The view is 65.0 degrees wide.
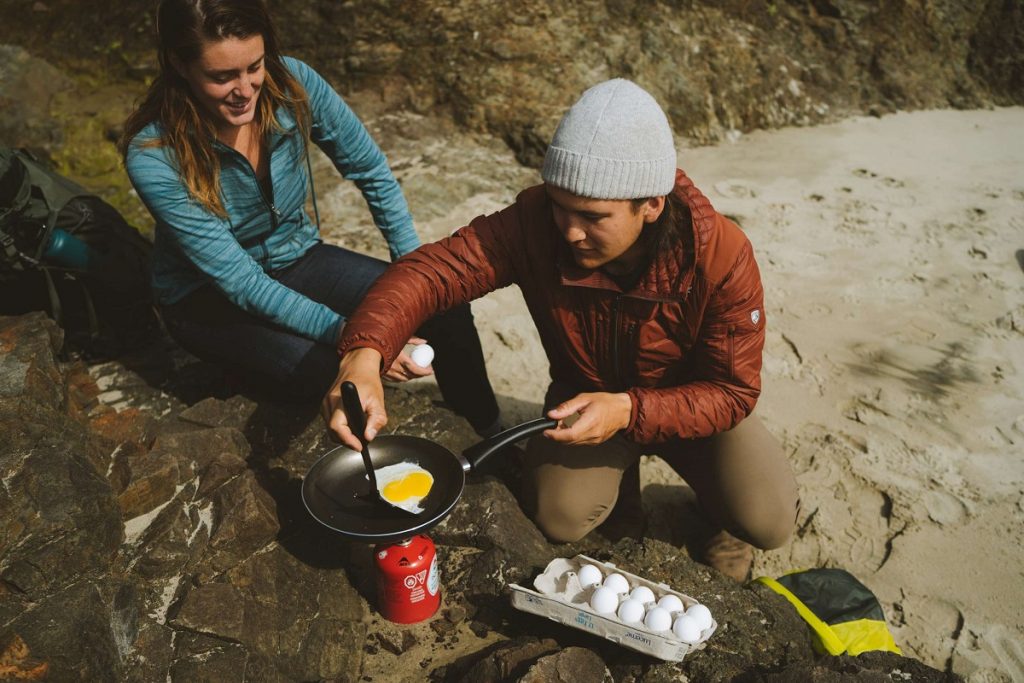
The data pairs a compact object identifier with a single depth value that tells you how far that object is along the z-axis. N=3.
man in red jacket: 2.26
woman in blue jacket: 2.70
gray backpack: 3.26
